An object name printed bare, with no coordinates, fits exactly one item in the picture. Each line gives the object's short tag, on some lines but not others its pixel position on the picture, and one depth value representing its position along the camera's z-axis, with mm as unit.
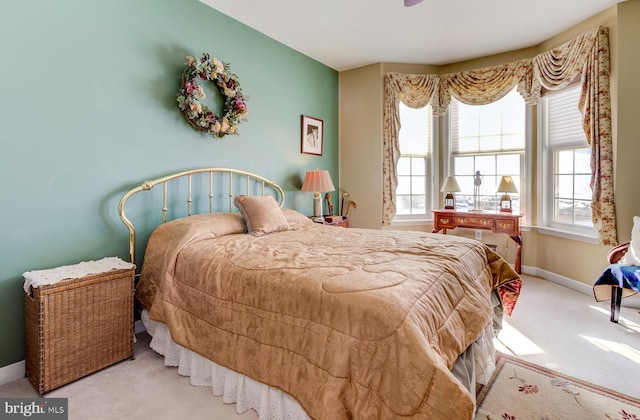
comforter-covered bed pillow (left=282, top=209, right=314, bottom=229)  3040
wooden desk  3824
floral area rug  1622
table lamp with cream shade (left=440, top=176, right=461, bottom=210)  4239
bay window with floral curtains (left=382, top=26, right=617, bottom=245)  3146
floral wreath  2697
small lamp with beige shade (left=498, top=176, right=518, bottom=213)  3900
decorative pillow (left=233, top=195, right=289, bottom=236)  2652
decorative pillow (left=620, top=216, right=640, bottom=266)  2645
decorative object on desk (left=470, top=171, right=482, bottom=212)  4316
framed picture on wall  4156
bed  1117
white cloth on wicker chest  1790
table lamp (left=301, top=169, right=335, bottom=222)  3836
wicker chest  1745
